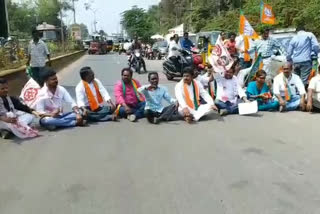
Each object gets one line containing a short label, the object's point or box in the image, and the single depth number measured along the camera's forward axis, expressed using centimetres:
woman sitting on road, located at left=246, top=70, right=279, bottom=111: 548
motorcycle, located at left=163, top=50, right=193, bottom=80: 917
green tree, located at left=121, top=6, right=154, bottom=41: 4800
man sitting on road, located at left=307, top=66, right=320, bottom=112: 527
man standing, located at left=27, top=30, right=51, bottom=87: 675
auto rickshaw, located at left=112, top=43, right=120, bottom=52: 3500
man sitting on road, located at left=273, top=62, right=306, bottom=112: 541
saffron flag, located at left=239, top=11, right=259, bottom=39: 862
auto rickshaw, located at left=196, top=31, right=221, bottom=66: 1288
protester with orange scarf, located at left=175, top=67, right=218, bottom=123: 497
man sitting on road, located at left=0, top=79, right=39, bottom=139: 426
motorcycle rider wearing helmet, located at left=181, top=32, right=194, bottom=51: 965
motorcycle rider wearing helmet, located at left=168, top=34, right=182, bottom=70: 930
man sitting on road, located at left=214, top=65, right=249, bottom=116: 533
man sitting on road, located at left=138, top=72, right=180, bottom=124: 494
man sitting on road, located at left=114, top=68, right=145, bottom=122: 508
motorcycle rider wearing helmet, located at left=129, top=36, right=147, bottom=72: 1219
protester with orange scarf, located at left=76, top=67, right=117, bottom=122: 497
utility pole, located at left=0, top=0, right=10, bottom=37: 696
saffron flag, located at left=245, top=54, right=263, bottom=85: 651
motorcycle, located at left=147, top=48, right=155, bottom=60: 2156
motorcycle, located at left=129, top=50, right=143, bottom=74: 1203
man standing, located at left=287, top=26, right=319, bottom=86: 645
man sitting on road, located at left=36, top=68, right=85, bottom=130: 467
